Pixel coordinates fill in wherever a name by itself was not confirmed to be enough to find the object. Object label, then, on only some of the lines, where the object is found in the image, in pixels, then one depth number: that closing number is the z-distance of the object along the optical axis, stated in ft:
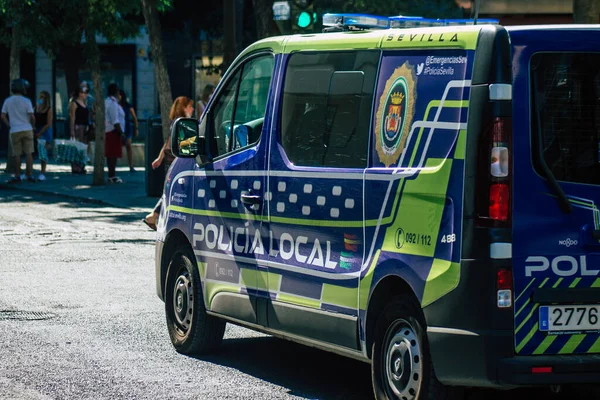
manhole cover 31.58
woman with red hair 47.24
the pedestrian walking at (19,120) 79.05
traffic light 61.31
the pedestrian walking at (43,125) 87.15
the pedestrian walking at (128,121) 90.33
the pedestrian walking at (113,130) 81.56
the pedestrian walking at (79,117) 92.02
